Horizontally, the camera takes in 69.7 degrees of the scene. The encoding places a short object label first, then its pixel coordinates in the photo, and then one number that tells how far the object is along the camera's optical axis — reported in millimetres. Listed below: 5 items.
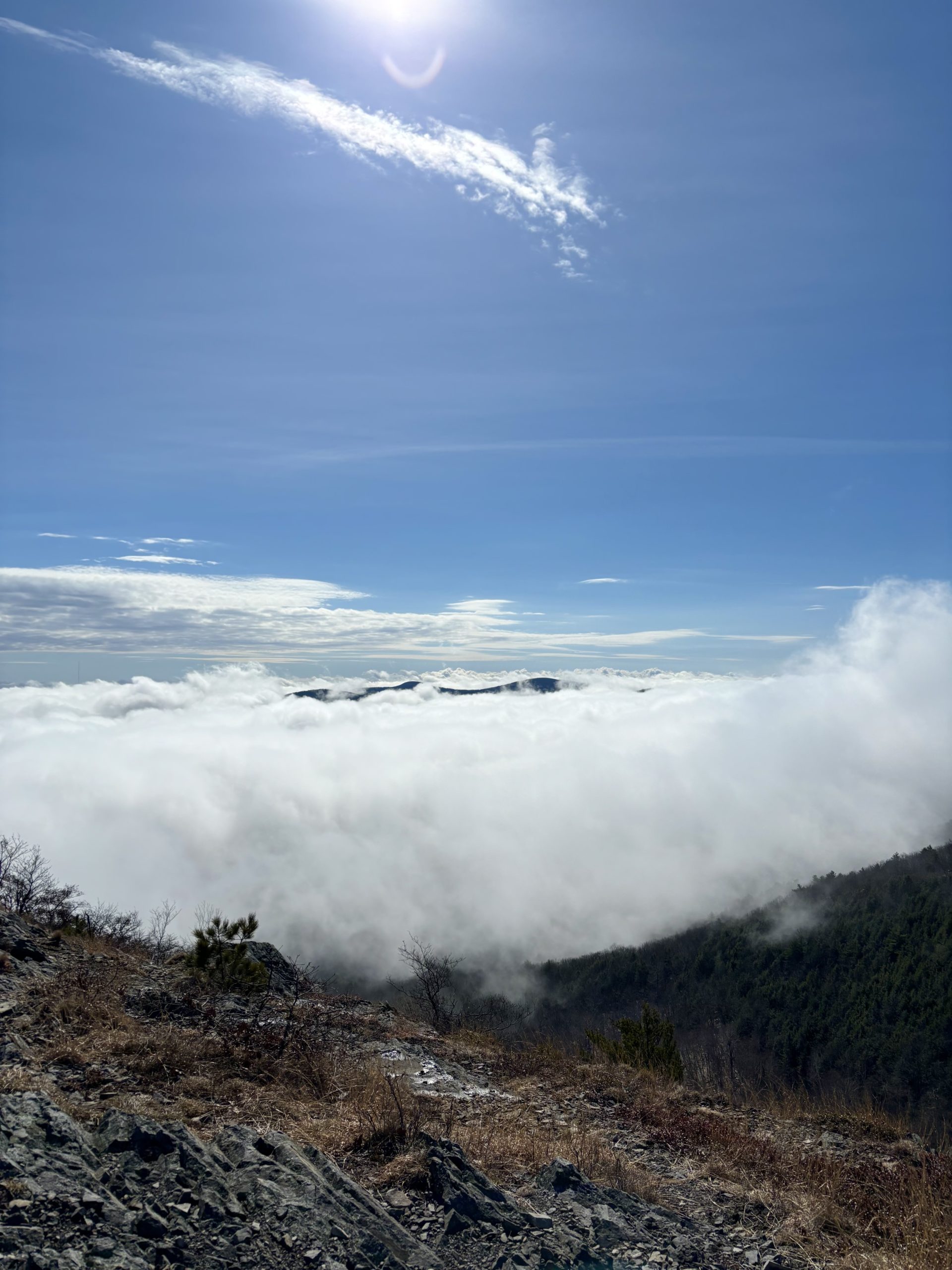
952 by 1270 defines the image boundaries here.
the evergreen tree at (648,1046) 15617
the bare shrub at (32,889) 18438
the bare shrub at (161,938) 19312
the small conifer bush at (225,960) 14445
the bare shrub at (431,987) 20000
